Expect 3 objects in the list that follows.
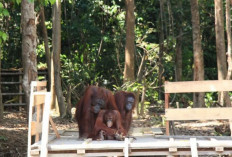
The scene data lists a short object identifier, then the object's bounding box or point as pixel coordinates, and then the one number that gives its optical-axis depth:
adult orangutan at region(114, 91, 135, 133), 10.52
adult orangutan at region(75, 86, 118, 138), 9.68
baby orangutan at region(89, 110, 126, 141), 8.96
